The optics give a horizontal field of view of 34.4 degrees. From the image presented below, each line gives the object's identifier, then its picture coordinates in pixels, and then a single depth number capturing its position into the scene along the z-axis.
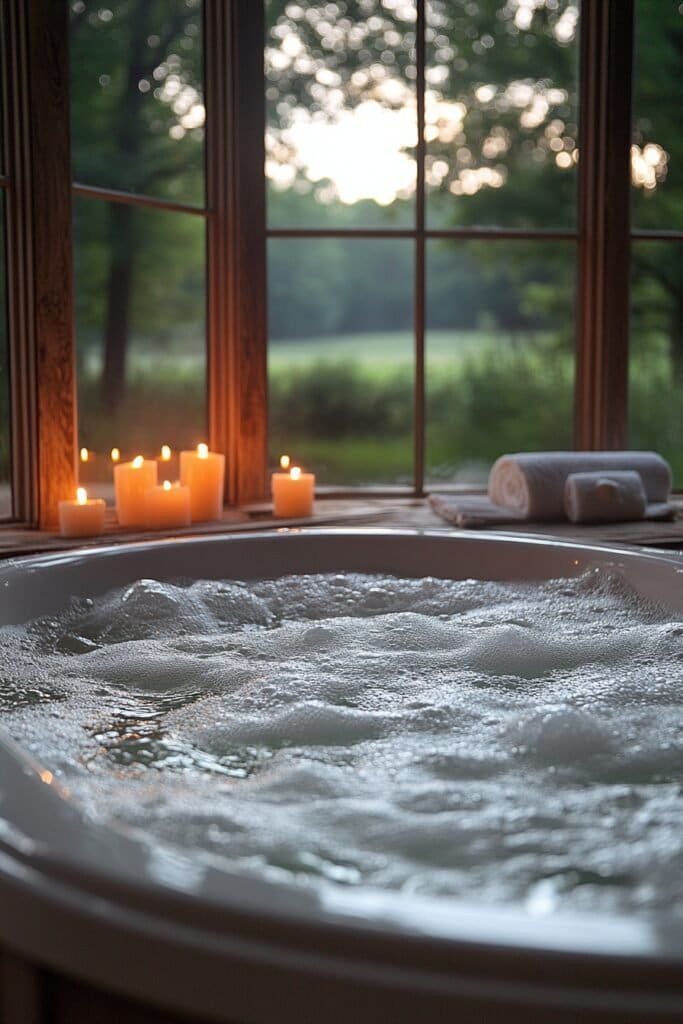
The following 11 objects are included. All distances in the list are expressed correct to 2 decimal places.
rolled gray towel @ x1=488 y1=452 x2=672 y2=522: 2.71
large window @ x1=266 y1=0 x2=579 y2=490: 3.16
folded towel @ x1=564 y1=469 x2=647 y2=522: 2.66
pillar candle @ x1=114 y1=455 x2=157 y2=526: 2.69
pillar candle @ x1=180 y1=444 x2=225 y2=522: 2.82
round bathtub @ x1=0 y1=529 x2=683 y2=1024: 0.66
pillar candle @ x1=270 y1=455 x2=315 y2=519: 2.86
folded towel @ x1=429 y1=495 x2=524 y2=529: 2.66
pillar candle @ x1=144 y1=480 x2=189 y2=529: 2.70
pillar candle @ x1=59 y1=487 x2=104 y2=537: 2.51
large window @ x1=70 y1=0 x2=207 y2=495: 2.80
